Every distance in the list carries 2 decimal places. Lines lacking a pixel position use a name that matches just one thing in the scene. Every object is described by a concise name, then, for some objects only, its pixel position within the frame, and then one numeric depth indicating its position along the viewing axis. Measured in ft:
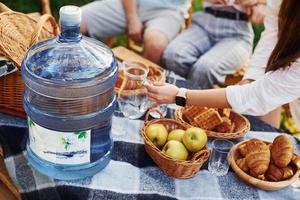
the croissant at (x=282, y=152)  4.71
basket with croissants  4.69
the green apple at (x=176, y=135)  4.82
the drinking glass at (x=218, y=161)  4.91
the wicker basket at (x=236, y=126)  5.30
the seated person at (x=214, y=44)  8.11
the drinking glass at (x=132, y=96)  5.68
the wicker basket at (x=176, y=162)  4.55
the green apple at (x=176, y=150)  4.60
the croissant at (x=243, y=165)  4.81
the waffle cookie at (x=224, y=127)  5.43
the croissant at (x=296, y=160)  4.81
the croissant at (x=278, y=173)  4.74
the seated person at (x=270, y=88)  4.98
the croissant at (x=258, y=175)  4.72
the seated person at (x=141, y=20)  8.63
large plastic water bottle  4.32
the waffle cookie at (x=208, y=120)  5.37
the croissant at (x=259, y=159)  4.66
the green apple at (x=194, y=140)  4.66
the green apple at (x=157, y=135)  4.82
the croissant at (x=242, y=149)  4.98
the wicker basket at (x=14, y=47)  4.98
